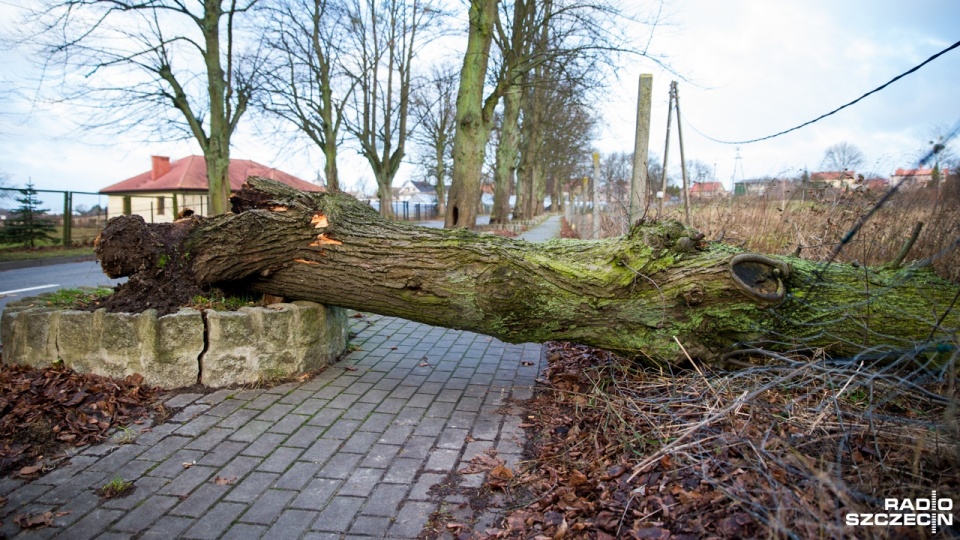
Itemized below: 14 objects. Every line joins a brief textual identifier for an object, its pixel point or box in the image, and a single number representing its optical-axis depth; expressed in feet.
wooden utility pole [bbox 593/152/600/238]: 39.22
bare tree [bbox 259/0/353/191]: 72.38
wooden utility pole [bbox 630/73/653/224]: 23.99
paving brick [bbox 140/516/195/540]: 8.47
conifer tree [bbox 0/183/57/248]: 51.44
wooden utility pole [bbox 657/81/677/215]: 28.43
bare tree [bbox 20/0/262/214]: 52.16
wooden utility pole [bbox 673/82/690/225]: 25.48
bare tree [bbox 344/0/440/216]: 83.85
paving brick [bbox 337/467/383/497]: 9.92
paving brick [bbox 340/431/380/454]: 11.53
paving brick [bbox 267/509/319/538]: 8.67
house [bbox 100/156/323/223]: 131.95
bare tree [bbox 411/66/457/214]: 112.37
